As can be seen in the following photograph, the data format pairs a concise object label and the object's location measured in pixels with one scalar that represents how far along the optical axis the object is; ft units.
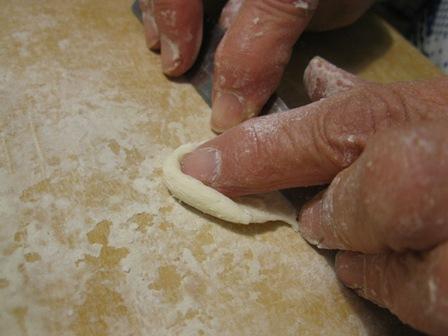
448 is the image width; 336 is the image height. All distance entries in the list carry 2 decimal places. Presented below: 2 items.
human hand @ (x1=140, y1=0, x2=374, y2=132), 0.54
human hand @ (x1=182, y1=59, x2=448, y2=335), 0.35
